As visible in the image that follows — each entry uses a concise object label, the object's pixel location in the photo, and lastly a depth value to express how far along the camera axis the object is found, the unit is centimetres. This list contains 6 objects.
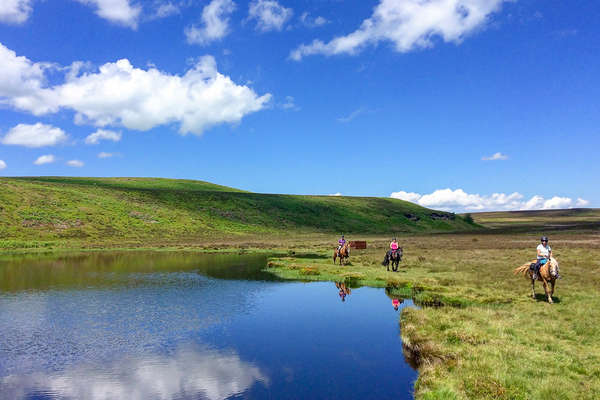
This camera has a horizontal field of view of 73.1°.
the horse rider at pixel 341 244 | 4692
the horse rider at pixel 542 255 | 2352
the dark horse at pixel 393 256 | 3950
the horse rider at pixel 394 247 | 3997
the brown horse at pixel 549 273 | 2277
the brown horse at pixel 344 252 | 4669
